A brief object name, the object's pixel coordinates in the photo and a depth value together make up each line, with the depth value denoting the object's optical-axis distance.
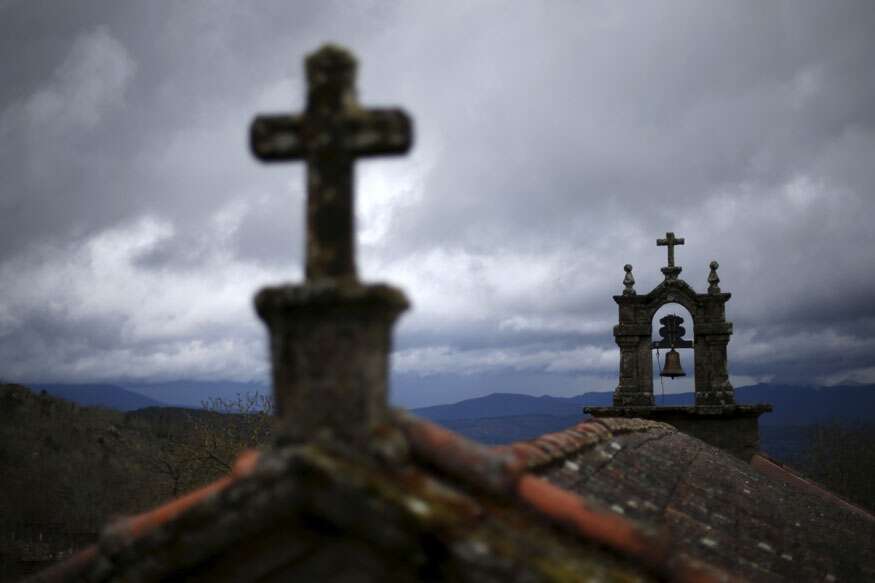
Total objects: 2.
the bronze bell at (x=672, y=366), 15.38
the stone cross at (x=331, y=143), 2.99
